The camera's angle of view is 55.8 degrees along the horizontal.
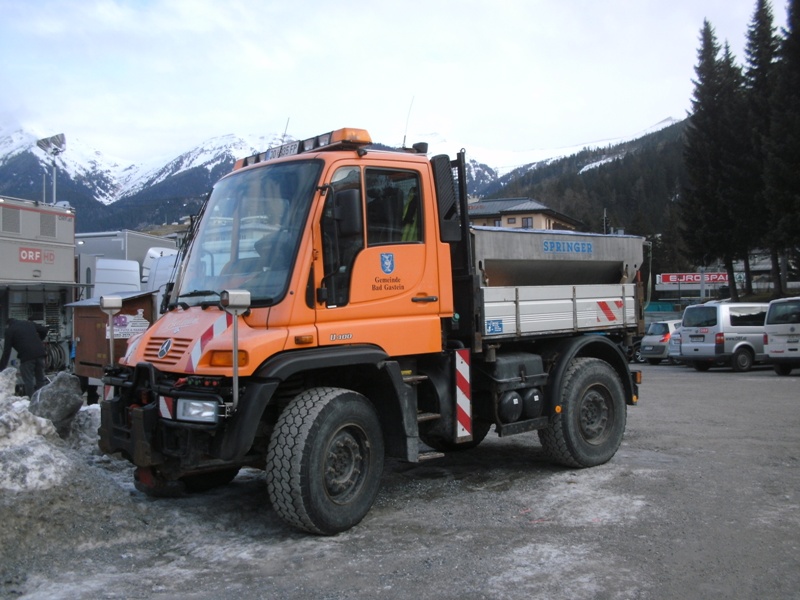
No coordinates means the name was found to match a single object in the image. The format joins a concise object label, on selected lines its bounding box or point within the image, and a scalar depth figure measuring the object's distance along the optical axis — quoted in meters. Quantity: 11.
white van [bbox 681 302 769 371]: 21.03
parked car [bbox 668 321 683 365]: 23.31
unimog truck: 5.31
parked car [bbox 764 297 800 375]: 17.94
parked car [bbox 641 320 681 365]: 25.83
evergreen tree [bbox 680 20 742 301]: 45.75
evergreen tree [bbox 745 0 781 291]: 40.84
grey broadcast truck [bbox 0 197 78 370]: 16.19
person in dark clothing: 11.44
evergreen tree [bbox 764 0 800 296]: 34.09
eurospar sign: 63.22
